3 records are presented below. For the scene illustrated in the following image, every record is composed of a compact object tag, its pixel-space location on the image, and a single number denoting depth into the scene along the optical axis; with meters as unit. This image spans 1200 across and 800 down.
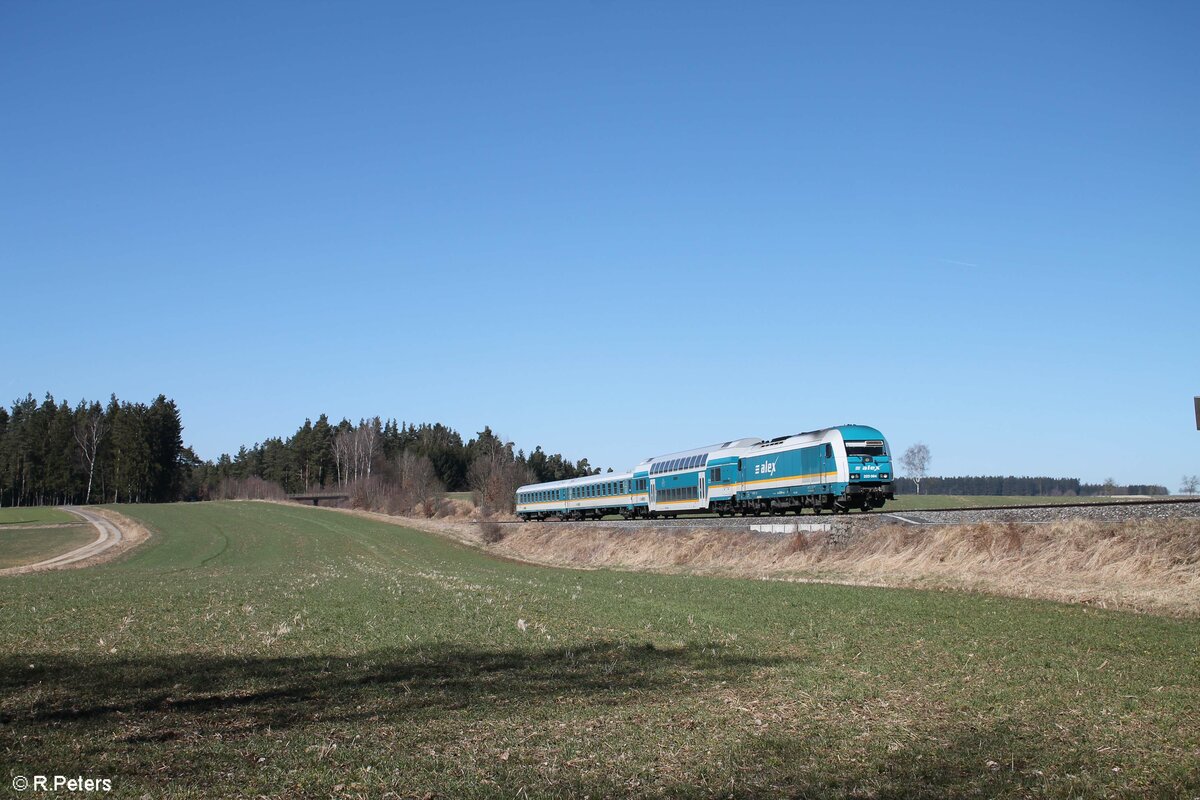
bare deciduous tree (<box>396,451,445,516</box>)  100.69
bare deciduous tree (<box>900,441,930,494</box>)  168.62
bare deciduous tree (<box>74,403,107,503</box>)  131.35
